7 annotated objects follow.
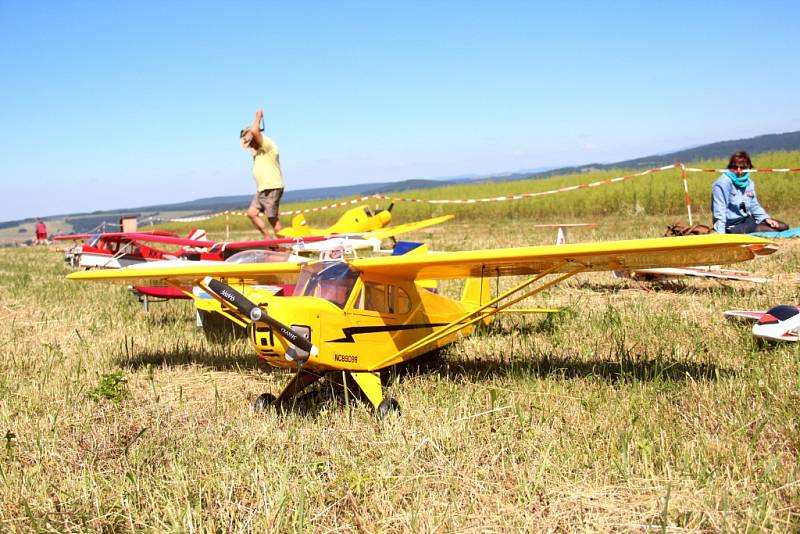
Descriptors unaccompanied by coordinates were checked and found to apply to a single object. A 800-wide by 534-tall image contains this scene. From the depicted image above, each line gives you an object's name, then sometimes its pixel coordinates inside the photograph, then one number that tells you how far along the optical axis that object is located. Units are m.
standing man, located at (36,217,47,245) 33.78
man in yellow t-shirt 12.02
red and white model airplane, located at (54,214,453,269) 10.31
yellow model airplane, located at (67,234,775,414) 4.59
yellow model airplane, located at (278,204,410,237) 19.58
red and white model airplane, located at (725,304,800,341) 5.68
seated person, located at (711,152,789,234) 10.70
